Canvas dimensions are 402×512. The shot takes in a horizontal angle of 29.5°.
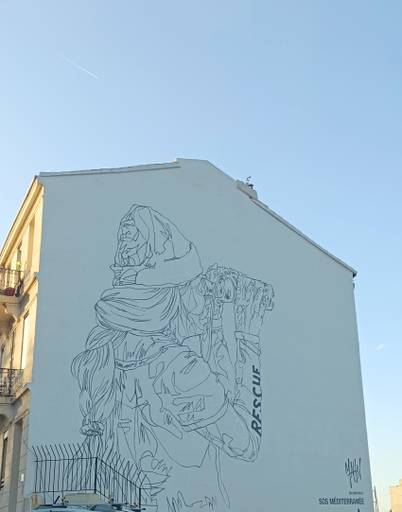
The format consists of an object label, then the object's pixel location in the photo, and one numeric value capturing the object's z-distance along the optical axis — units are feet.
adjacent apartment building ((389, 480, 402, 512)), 202.40
